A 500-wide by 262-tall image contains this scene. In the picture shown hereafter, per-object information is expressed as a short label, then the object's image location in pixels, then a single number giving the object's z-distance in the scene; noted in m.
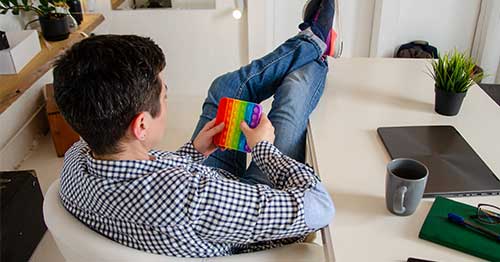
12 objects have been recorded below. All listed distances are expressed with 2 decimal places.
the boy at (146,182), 0.80
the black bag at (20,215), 1.59
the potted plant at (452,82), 1.26
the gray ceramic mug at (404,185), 0.88
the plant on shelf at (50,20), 2.04
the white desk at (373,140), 0.85
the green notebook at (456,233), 0.80
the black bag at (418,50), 2.71
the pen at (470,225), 0.82
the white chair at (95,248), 0.80
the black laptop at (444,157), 0.97
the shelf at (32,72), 1.60
